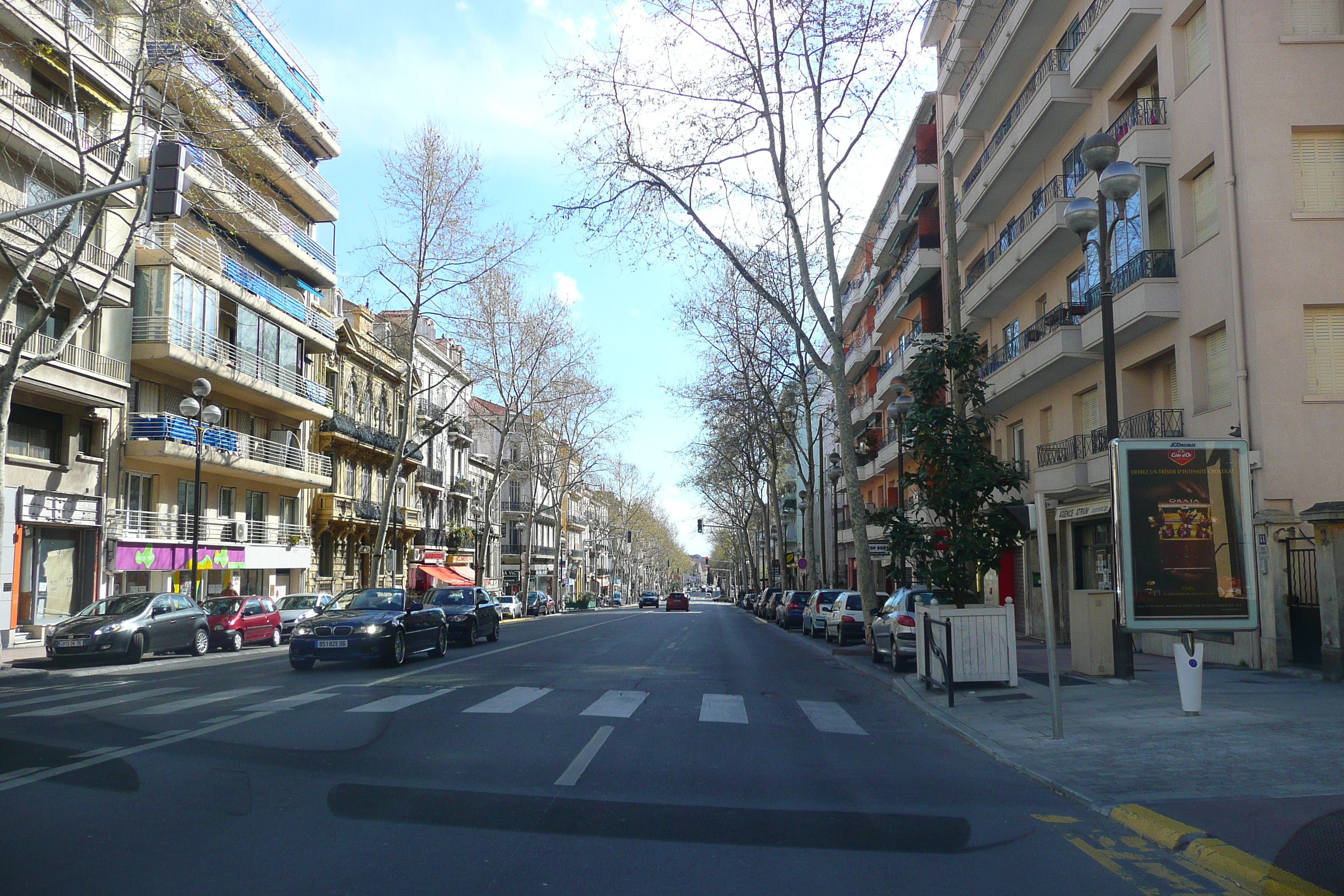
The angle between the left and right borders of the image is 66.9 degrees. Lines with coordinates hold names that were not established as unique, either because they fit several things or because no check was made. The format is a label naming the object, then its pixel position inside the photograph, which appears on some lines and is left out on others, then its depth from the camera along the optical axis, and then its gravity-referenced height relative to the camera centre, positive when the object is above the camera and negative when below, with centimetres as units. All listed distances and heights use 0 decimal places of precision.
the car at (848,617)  2652 -184
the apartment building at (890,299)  3828 +1062
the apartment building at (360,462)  4403 +426
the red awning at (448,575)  5572 -135
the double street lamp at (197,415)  2497 +354
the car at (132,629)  1980 -152
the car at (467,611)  2322 -141
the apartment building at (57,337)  2416 +571
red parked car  2569 -179
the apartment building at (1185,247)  1694 +575
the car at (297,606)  3061 -167
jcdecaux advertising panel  1081 +11
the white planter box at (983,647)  1428 -142
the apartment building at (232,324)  2186 +748
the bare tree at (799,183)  2227 +846
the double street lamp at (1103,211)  1188 +416
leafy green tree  1606 +100
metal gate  1541 -98
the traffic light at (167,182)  1345 +492
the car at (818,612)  3197 -205
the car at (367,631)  1675 -133
